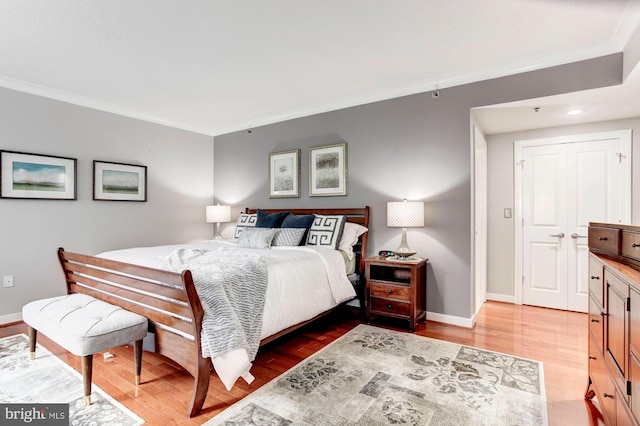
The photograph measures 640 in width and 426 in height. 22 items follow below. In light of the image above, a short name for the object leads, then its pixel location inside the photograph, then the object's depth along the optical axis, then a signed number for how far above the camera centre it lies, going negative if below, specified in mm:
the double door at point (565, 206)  3576 +78
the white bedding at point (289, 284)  1920 -620
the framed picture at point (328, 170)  4098 +545
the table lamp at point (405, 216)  3316 -40
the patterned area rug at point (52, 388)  1818 -1147
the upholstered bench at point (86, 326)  1882 -711
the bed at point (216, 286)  1865 -564
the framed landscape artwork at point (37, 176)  3418 +395
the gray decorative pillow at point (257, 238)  3537 -286
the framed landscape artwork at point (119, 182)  4109 +403
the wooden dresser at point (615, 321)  1220 -492
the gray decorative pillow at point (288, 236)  3602 -276
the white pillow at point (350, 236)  3621 -275
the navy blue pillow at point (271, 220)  4051 -102
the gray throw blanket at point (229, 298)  1849 -545
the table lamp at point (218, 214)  5070 -34
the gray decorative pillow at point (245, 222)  4453 -141
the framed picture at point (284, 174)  4516 +544
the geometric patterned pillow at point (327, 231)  3607 -218
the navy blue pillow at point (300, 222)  3798 -118
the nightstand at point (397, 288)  3191 -779
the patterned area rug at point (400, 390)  1826 -1158
